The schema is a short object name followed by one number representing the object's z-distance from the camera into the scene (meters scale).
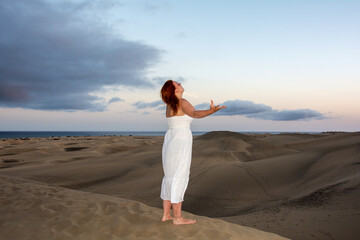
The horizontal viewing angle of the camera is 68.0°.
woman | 4.07
